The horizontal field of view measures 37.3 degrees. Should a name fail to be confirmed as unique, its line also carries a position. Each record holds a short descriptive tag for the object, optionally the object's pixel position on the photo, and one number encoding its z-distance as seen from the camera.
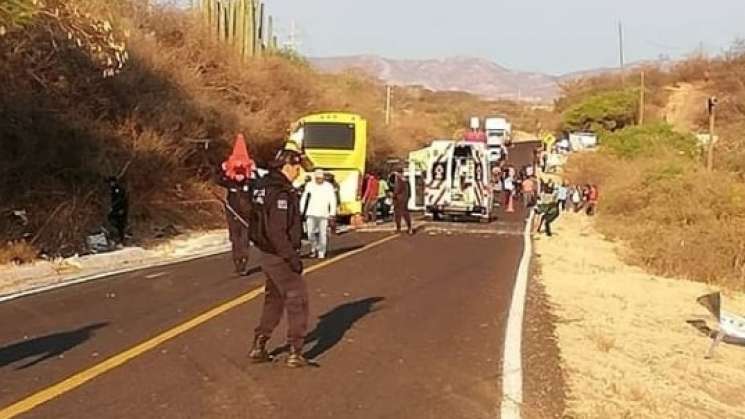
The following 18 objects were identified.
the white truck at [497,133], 84.04
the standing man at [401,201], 30.19
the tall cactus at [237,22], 41.22
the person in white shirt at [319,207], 20.17
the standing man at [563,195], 49.36
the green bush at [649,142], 52.31
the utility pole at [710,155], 36.25
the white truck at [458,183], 40.59
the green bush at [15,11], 15.64
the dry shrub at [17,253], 19.27
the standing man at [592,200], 47.78
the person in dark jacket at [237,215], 16.80
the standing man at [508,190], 54.75
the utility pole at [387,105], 75.19
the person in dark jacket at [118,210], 23.91
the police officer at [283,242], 9.39
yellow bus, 35.84
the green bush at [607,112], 109.69
